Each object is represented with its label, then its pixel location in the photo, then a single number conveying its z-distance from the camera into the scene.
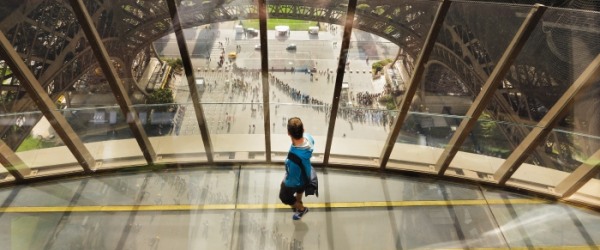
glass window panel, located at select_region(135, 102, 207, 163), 5.05
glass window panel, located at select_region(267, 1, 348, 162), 4.10
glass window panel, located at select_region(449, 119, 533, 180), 5.16
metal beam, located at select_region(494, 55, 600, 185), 4.17
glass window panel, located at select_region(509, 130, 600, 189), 4.98
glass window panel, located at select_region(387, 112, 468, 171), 5.20
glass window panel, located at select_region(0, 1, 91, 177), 3.86
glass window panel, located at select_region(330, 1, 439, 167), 3.99
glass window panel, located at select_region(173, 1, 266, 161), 4.01
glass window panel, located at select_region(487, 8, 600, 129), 3.82
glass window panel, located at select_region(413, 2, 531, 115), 3.85
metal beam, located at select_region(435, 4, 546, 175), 3.78
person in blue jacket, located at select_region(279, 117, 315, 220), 4.04
